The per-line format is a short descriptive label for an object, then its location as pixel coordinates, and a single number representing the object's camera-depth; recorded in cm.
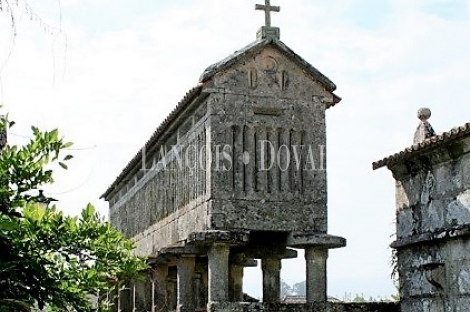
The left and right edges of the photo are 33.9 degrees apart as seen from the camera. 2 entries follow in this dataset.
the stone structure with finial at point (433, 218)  856
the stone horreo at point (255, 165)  1020
